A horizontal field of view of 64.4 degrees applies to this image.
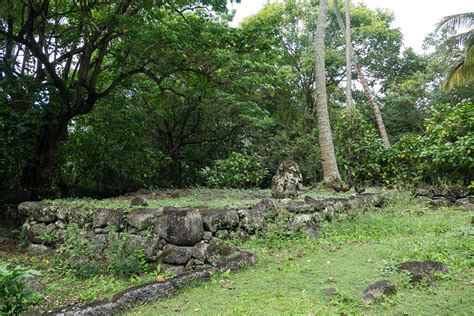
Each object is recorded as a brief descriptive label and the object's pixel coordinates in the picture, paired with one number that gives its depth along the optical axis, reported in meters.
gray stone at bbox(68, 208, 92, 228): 6.43
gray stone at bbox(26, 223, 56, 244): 6.82
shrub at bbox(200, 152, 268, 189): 10.37
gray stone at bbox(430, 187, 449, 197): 9.69
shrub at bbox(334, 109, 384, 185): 11.51
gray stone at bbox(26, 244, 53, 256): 6.68
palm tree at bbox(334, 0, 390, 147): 15.31
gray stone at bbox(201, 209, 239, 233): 5.91
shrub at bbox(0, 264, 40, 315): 3.30
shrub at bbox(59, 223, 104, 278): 5.34
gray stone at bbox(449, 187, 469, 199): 9.55
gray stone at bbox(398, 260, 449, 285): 4.00
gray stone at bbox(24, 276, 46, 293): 4.78
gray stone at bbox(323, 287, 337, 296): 3.97
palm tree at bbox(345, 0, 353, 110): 16.86
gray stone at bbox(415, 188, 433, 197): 9.93
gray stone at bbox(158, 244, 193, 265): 5.36
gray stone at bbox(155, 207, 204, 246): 5.46
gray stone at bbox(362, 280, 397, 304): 3.69
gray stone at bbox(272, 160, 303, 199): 8.28
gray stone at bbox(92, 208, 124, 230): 6.06
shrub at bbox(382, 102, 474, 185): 9.56
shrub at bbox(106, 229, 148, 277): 5.10
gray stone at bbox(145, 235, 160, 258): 5.53
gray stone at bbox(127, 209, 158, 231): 5.79
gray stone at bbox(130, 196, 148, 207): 6.52
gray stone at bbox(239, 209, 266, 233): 6.47
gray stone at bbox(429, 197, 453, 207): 9.34
